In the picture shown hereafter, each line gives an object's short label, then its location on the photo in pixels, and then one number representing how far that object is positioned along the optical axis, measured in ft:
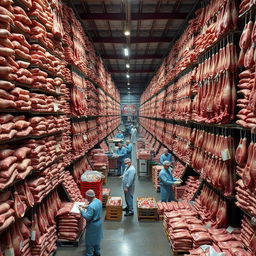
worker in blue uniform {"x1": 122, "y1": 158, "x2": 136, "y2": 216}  34.35
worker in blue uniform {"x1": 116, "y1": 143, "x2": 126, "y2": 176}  55.70
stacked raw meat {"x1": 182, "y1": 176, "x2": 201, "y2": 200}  30.97
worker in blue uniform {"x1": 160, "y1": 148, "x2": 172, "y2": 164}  45.06
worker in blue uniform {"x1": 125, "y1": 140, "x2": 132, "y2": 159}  58.73
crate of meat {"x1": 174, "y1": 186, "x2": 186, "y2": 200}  35.40
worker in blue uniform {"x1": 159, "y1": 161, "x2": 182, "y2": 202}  34.01
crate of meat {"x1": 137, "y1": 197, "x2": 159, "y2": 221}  32.07
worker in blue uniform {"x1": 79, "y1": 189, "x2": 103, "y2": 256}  23.36
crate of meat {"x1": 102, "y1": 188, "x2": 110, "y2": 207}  37.42
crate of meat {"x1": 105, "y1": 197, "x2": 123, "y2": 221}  32.58
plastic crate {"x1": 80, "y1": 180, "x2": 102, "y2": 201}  33.35
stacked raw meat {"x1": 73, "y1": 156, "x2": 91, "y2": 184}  35.80
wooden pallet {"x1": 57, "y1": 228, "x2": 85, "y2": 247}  25.66
